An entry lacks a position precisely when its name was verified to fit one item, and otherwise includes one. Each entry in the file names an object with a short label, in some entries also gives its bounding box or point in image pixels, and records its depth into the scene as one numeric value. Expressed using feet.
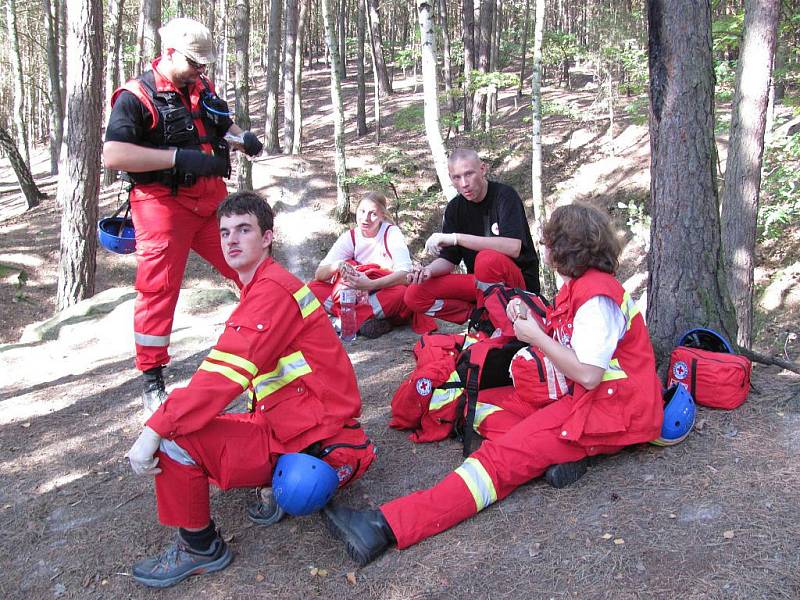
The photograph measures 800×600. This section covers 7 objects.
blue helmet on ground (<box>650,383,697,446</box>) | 10.21
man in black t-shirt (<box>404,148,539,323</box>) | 14.89
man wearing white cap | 12.03
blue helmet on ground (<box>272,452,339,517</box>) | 8.54
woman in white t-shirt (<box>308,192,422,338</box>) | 17.65
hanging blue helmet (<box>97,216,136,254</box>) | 13.85
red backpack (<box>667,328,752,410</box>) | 11.33
